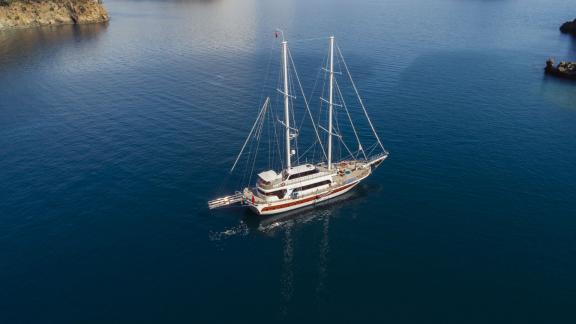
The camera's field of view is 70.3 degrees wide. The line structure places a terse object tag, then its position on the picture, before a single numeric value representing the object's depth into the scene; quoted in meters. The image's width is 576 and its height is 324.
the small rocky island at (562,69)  166.88
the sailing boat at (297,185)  85.88
